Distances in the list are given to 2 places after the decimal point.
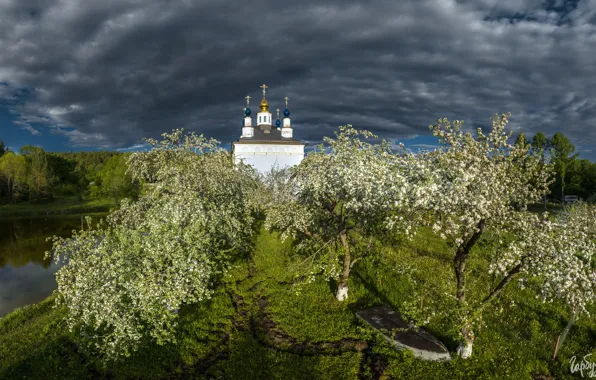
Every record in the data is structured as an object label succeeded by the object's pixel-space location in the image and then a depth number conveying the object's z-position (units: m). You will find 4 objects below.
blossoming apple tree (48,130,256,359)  11.72
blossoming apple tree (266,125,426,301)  11.35
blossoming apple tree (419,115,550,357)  8.68
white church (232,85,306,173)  54.38
